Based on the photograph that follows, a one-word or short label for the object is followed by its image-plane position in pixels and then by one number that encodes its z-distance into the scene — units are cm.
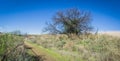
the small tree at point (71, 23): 1484
